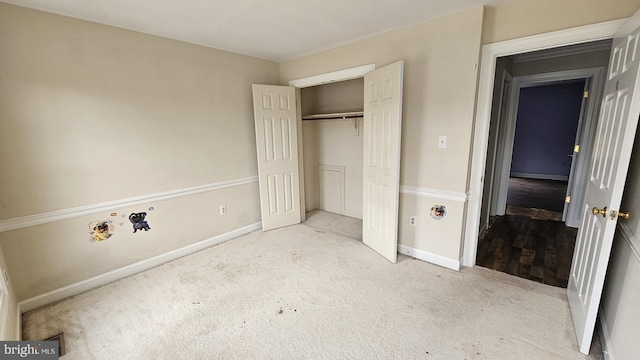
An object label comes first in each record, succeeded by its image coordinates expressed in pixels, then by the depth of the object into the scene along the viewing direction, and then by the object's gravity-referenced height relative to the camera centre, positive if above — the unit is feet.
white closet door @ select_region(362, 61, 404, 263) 8.14 -0.75
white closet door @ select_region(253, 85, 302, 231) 11.09 -0.80
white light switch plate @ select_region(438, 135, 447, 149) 8.02 -0.27
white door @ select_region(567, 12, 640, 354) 4.47 -0.82
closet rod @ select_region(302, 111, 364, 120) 11.53 +0.85
